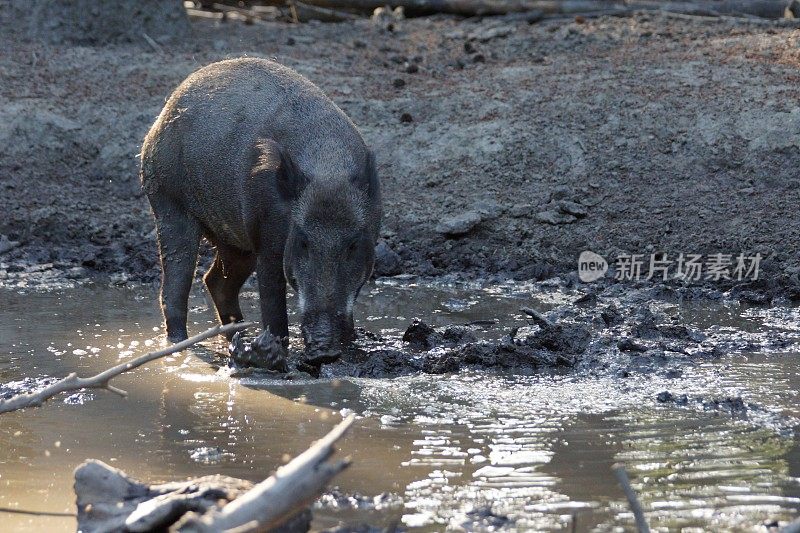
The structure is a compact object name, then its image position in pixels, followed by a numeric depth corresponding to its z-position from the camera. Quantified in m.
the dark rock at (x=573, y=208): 21.22
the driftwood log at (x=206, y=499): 6.47
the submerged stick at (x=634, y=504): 6.48
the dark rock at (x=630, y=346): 14.15
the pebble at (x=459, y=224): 21.12
